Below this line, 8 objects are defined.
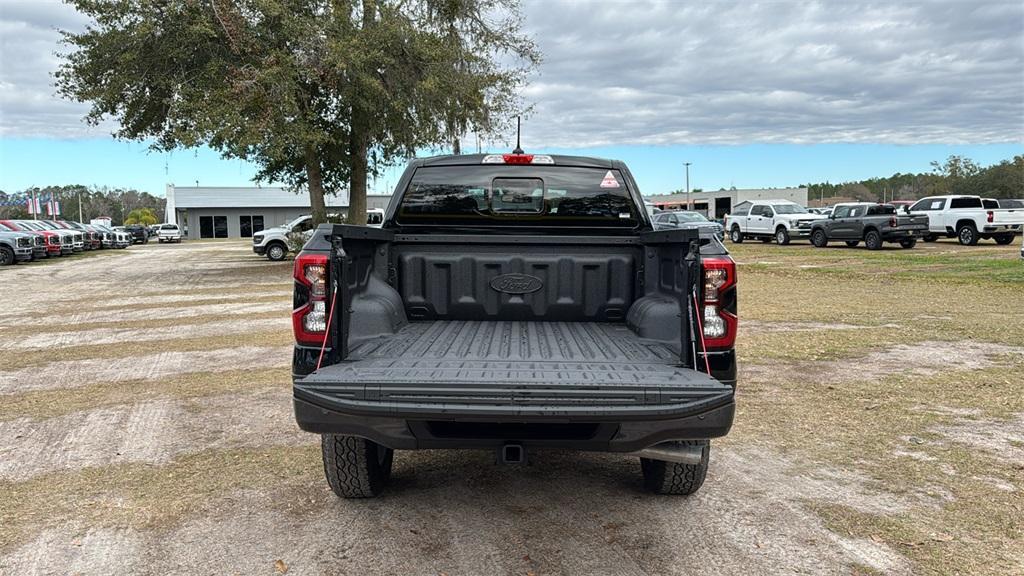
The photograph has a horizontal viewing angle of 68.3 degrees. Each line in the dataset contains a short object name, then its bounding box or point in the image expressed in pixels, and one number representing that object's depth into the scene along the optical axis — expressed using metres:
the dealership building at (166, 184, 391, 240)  70.38
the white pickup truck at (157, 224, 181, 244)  58.12
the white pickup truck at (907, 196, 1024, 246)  26.16
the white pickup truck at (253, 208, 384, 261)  27.08
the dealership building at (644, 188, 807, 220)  77.69
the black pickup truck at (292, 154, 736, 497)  3.15
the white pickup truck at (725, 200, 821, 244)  31.92
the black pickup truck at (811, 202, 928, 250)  26.08
